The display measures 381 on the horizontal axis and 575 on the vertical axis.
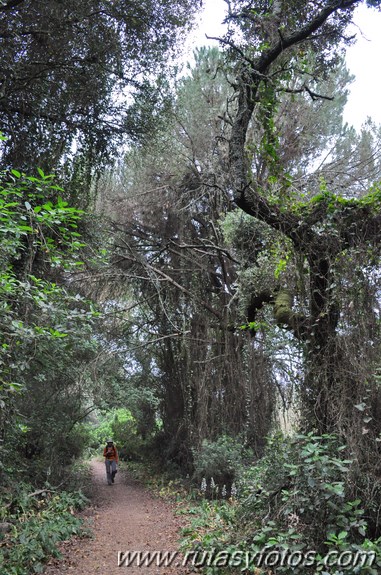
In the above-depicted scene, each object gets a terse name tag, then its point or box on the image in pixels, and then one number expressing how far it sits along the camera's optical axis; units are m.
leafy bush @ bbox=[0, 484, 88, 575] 4.98
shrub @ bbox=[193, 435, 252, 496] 8.64
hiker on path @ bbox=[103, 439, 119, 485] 11.82
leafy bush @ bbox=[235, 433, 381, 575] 3.33
